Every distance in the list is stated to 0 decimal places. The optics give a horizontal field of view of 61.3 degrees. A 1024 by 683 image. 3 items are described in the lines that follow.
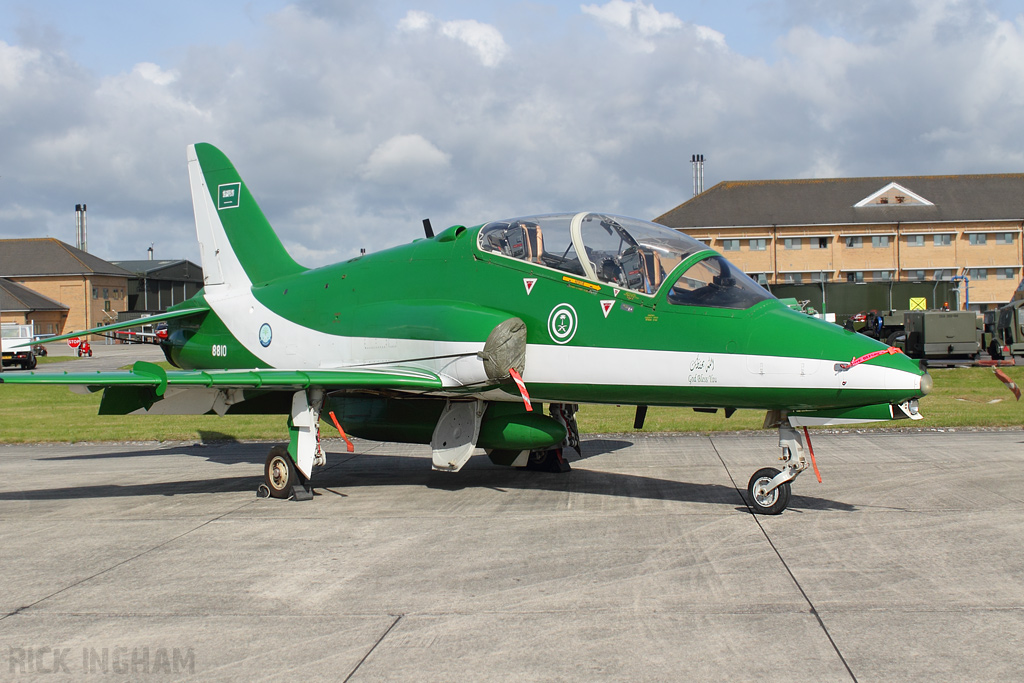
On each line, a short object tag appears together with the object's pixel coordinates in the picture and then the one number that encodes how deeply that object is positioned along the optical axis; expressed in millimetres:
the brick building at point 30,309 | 81750
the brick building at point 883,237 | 66188
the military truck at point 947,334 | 33750
